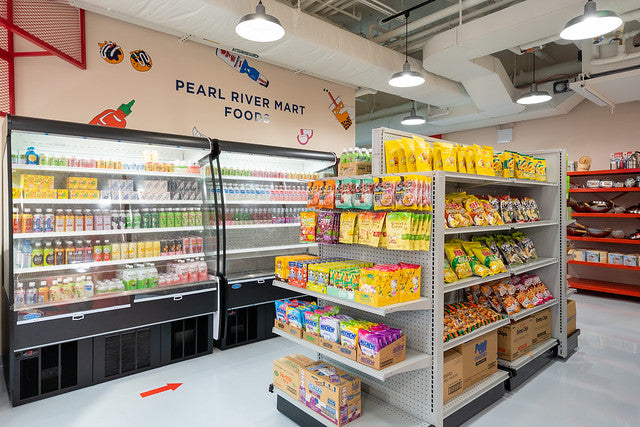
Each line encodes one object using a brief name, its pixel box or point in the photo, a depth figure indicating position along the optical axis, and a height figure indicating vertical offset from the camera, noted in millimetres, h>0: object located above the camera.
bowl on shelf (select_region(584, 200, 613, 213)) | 6977 -7
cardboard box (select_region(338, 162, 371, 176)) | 3018 +295
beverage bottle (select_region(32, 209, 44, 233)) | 3287 -154
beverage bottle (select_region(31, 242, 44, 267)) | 3287 -447
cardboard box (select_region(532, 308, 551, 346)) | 3853 -1251
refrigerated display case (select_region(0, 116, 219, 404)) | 3203 -474
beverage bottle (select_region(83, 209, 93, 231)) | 3568 -158
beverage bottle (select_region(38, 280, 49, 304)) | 3293 -765
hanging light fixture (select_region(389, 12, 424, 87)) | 4852 +1641
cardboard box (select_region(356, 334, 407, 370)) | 2309 -935
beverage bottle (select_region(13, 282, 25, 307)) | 3131 -745
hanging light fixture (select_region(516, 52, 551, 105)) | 5961 +1717
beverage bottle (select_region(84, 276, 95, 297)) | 3553 -771
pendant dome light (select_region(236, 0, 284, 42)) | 3288 +1592
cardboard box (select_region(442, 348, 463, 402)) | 2748 -1232
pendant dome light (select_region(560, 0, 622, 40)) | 3260 +1604
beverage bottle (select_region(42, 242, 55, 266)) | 3342 -441
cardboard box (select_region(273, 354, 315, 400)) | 2812 -1266
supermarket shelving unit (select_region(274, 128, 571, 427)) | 2535 -984
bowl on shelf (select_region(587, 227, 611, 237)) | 7065 -486
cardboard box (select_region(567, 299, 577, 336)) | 4293 -1258
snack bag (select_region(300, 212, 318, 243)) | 3047 -165
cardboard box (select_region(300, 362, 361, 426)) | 2475 -1258
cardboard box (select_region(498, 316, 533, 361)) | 3486 -1247
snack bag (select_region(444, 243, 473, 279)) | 2924 -425
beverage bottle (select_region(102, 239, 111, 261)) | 3694 -453
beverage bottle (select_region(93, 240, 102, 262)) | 3648 -456
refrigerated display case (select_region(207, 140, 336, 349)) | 4348 -226
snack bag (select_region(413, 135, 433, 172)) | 2738 +365
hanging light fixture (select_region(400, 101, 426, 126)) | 7297 +1646
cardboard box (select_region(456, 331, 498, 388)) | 2960 -1237
